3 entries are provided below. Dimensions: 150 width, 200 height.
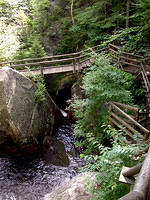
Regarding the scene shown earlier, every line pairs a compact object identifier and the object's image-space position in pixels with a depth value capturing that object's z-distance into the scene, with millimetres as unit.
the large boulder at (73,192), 3920
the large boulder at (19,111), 6559
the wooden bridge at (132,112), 1365
